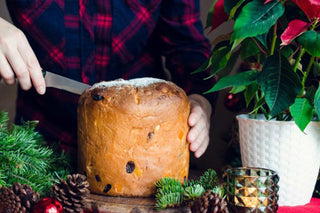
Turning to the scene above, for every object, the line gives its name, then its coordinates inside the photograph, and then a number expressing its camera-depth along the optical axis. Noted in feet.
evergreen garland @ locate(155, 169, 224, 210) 3.01
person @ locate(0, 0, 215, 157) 4.07
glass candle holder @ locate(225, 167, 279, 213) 2.90
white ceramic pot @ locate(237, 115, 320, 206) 3.13
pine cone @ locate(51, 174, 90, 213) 2.97
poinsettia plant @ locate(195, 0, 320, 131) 2.89
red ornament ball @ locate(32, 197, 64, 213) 2.80
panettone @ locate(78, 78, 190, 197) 3.20
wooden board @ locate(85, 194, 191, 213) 3.03
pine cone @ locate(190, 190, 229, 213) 2.84
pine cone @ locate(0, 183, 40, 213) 2.84
